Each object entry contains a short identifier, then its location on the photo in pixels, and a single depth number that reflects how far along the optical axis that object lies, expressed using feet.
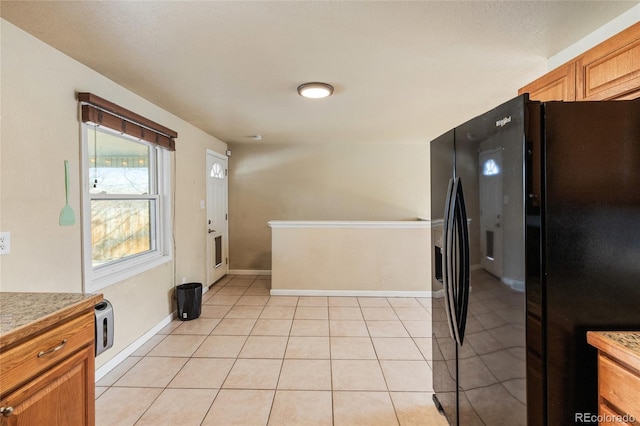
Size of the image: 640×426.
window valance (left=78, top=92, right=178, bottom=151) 6.73
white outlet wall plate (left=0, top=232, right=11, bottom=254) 5.05
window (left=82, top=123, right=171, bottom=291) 7.30
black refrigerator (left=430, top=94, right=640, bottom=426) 3.48
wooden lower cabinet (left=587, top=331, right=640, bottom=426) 3.00
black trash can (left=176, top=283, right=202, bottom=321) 10.50
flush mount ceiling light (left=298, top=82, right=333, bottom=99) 7.93
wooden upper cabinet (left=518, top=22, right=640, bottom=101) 4.31
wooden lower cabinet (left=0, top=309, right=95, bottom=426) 3.04
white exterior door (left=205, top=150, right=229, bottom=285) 14.53
